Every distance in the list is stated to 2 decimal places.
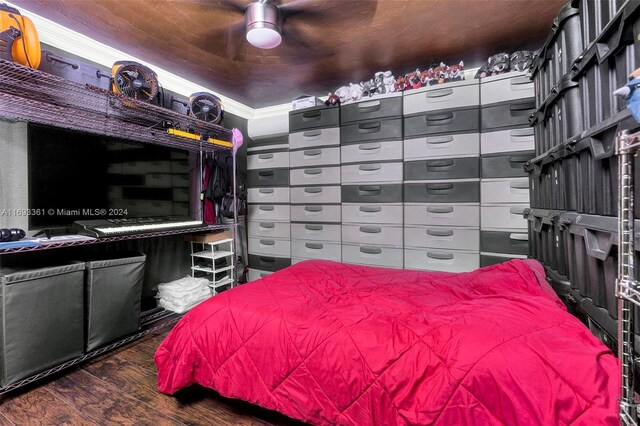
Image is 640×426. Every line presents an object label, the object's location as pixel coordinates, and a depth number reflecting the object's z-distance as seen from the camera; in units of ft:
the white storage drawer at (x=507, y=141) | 6.96
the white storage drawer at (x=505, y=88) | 6.92
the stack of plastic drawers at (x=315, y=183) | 9.31
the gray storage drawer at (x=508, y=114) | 6.92
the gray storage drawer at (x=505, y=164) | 7.02
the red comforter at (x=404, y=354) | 2.70
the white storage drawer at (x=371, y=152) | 8.43
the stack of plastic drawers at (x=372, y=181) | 8.43
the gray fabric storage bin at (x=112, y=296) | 5.72
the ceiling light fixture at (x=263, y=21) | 5.56
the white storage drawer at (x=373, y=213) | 8.46
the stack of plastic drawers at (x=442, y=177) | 7.58
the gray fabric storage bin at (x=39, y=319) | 4.63
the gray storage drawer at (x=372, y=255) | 8.46
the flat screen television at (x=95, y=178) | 5.86
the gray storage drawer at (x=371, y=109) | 8.32
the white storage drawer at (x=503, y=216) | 7.11
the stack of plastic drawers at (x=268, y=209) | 10.24
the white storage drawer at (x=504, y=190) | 7.04
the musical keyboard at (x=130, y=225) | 5.90
